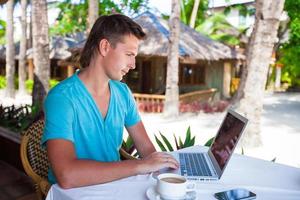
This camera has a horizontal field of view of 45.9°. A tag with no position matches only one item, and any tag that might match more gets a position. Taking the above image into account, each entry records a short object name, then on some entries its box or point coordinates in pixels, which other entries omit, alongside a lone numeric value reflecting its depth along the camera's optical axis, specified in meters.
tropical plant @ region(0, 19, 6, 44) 29.61
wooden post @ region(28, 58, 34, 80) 22.65
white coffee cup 1.44
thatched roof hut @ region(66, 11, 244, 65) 13.62
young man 1.66
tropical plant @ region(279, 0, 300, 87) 13.99
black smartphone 1.55
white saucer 1.49
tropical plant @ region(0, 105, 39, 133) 5.33
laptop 1.80
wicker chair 2.30
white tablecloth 1.58
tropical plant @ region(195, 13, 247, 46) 25.36
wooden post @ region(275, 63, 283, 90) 26.89
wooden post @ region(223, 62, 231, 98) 19.31
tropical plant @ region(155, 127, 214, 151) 3.62
